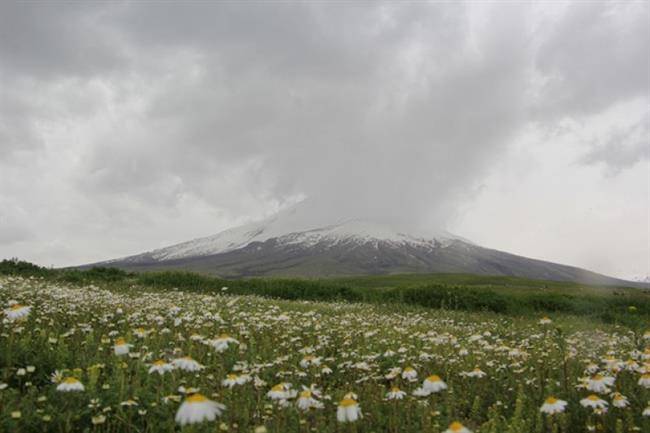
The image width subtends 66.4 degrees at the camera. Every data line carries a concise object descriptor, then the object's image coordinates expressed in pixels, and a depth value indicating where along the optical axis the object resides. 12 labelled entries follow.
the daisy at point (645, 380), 5.57
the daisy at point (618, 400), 5.45
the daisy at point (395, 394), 5.13
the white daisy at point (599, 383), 5.66
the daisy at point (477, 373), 6.36
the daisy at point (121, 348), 5.08
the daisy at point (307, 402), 4.64
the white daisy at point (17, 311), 5.75
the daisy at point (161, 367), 4.96
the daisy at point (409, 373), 5.51
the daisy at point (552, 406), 4.59
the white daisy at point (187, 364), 4.80
